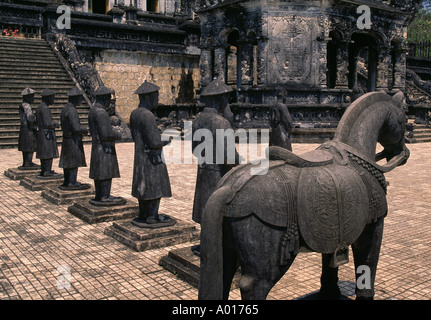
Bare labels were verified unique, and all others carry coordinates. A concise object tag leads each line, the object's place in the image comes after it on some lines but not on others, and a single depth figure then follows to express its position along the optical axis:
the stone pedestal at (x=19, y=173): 10.62
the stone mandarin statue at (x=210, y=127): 5.02
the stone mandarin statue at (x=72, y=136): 8.46
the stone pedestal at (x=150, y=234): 5.78
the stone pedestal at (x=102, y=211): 7.05
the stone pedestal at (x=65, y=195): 8.25
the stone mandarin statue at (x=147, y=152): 5.88
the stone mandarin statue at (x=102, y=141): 7.11
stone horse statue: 3.01
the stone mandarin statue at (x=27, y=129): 10.72
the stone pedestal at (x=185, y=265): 4.65
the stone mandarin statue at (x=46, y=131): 9.66
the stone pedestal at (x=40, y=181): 9.50
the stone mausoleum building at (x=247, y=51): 18.52
